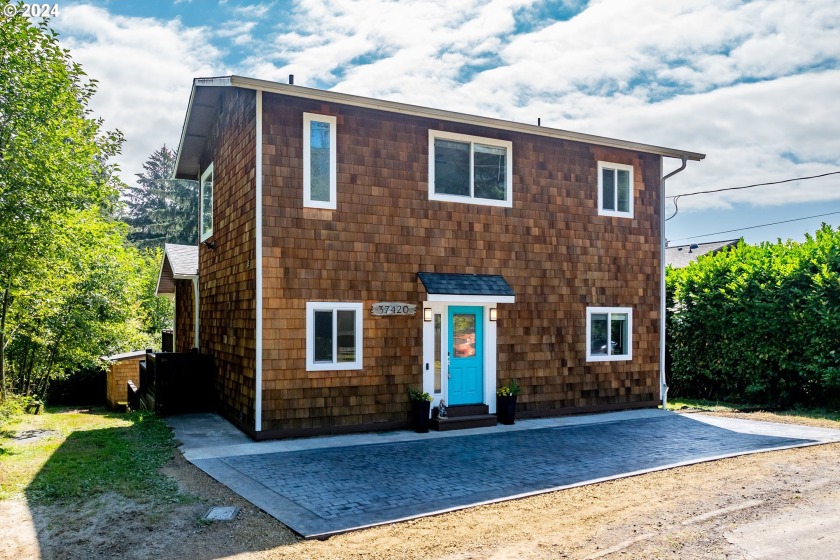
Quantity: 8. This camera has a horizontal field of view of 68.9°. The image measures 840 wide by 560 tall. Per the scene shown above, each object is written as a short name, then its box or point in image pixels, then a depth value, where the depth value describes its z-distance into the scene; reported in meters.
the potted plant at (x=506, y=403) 10.74
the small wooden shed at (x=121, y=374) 18.52
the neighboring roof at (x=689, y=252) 29.83
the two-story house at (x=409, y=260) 9.40
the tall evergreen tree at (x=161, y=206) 39.41
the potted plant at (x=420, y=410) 9.90
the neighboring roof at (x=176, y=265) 14.20
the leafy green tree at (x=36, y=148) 9.42
